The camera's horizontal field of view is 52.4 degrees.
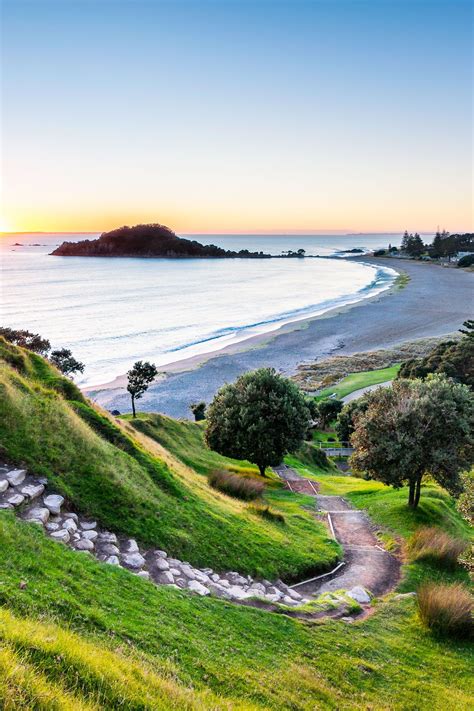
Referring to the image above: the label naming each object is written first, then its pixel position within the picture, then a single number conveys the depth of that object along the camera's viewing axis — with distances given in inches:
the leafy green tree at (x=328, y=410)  2100.1
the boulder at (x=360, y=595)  566.3
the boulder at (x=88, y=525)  484.6
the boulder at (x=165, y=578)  457.1
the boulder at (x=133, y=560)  460.6
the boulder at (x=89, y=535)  467.8
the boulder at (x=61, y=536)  437.4
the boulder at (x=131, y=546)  483.5
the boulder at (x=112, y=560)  441.3
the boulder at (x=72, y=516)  485.1
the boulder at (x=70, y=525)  462.5
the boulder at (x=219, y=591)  477.3
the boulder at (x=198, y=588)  462.6
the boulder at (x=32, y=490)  472.2
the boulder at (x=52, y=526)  450.3
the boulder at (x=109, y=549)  464.1
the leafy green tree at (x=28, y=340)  2111.0
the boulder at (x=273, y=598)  518.0
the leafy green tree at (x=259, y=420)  1179.3
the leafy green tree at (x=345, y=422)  1881.2
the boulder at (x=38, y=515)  446.0
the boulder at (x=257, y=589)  519.5
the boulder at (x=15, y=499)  448.2
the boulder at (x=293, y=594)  556.6
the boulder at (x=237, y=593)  485.9
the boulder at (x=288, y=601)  528.7
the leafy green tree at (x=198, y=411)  1895.9
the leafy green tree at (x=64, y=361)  2037.4
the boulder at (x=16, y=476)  480.4
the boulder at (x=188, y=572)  493.7
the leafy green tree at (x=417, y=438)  899.4
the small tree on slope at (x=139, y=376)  1740.9
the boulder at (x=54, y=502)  475.2
